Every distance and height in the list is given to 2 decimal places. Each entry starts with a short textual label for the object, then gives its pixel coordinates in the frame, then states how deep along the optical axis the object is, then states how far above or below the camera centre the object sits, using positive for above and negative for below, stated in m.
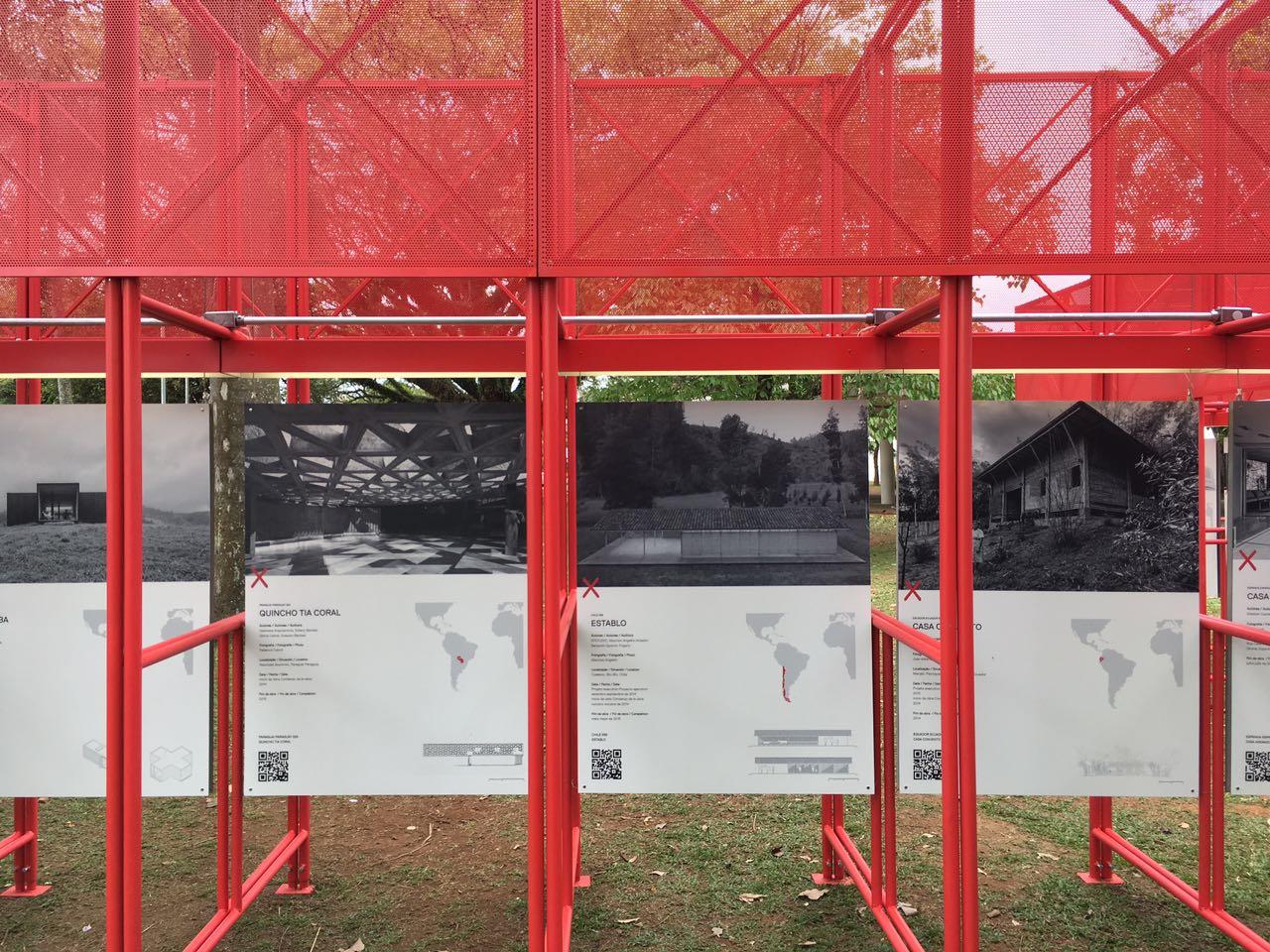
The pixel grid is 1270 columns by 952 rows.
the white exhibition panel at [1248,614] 3.62 -0.61
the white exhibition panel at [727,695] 3.52 -0.92
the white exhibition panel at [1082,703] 3.61 -0.99
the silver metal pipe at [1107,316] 3.13 +0.65
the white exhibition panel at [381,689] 3.51 -0.88
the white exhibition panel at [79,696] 3.58 -0.92
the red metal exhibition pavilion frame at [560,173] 2.48 +1.01
